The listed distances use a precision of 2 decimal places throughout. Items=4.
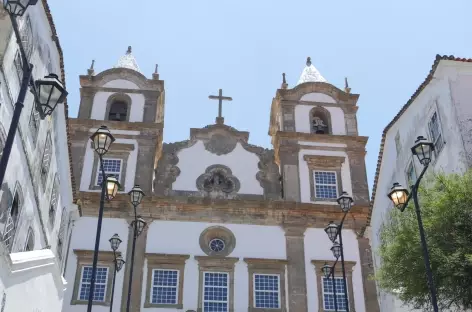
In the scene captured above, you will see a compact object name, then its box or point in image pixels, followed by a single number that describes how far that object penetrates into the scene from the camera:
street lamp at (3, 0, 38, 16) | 8.08
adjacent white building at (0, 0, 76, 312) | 13.08
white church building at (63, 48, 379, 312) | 25.05
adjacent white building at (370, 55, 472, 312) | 16.67
